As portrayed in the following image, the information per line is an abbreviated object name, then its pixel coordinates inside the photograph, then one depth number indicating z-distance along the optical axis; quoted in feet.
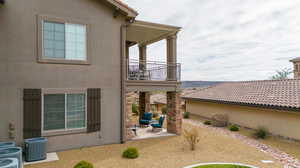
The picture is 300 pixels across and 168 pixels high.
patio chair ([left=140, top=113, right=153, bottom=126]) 42.01
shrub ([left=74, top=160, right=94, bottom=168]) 18.62
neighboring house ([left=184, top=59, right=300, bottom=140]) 34.45
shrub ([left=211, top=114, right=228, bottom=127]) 48.30
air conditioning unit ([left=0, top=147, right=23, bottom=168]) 19.02
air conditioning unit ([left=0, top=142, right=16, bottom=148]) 21.98
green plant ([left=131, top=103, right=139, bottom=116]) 61.83
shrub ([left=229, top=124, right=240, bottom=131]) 42.65
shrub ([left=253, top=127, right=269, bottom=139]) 36.17
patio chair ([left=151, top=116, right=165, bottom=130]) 38.24
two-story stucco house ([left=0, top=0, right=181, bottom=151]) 24.72
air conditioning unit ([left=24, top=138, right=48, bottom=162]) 23.32
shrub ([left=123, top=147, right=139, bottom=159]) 24.31
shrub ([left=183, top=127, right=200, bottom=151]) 28.03
